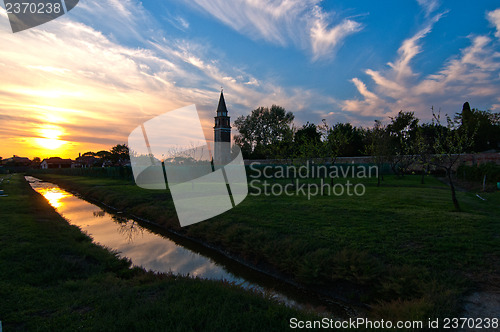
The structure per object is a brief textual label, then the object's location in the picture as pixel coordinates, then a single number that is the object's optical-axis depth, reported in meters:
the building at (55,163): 129.38
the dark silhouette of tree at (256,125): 70.19
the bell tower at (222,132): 65.31
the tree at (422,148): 12.74
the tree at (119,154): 82.49
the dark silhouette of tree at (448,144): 11.66
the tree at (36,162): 139.82
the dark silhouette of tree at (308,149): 19.78
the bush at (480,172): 20.39
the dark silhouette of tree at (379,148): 25.11
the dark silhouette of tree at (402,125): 48.09
